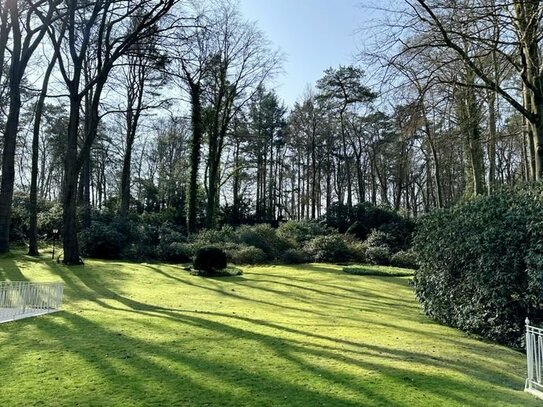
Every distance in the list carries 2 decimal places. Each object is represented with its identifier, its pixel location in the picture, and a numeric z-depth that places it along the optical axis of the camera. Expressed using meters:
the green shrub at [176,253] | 23.02
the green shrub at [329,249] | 23.33
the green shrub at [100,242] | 22.02
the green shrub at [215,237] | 24.39
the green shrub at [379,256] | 23.50
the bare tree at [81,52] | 17.72
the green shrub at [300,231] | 25.60
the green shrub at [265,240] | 23.92
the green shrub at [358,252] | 24.12
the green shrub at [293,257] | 22.81
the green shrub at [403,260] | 22.91
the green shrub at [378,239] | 25.37
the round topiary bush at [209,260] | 18.08
